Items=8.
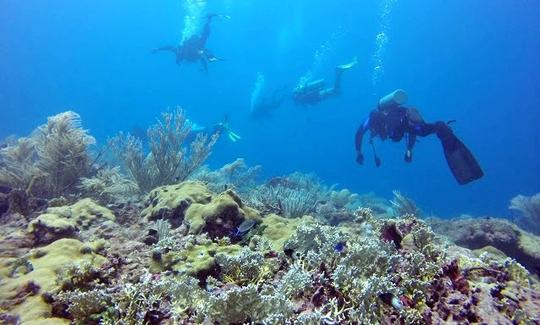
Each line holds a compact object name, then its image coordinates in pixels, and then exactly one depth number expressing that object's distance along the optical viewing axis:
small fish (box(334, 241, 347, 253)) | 3.33
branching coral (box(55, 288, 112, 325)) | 2.73
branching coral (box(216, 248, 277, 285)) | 3.21
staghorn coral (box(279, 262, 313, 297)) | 2.81
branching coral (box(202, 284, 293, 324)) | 2.44
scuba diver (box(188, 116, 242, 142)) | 16.14
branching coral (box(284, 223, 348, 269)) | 3.41
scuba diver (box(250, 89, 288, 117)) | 28.31
